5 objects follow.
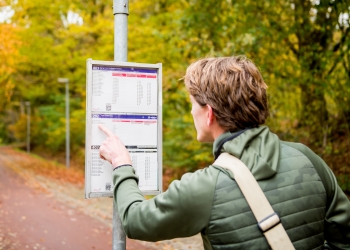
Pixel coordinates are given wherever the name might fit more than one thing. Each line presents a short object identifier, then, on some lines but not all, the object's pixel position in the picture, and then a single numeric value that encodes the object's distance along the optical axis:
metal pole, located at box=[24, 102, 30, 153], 38.15
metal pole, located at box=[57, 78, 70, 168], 23.25
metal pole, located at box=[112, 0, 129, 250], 2.44
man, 1.40
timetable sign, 2.27
